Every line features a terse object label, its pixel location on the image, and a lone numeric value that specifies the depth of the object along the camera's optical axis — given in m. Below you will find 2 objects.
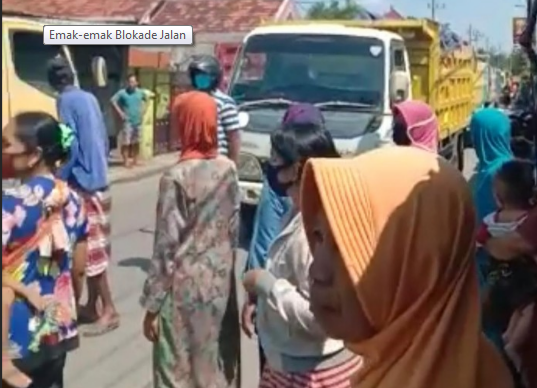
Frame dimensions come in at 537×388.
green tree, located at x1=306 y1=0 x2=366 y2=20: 52.43
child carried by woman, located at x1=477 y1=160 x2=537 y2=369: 2.79
